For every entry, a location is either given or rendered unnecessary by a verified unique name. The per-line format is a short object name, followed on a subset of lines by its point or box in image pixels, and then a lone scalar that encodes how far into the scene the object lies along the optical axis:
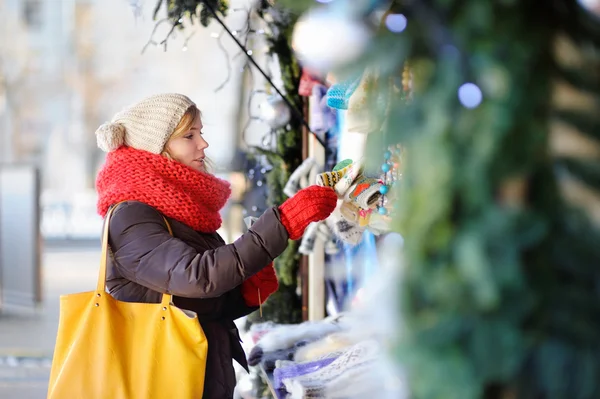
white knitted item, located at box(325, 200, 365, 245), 5.61
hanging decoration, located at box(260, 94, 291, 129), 7.90
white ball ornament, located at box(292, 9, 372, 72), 1.84
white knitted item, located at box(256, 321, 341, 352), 6.30
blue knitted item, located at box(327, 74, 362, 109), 4.80
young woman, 4.04
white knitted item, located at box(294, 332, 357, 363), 5.60
